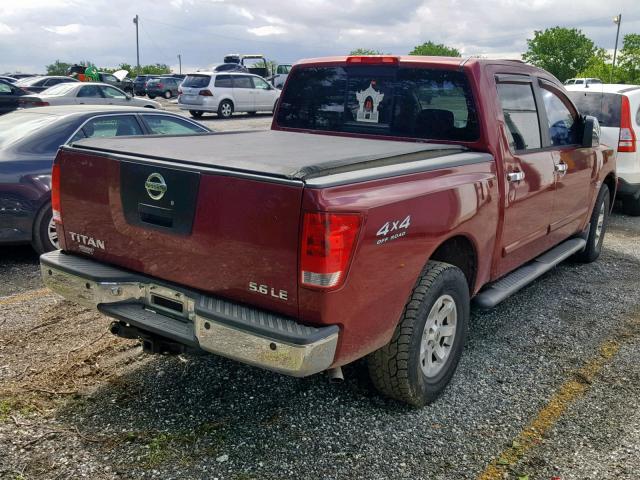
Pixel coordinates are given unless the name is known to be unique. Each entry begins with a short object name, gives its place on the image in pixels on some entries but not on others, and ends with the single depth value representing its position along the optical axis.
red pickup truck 2.72
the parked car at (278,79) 38.06
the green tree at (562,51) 103.12
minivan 23.58
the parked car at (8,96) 17.42
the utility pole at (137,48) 66.63
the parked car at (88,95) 16.67
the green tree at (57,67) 80.62
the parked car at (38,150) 5.72
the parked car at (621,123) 8.41
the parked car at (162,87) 38.97
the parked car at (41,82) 24.58
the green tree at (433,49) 119.19
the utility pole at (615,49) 51.03
